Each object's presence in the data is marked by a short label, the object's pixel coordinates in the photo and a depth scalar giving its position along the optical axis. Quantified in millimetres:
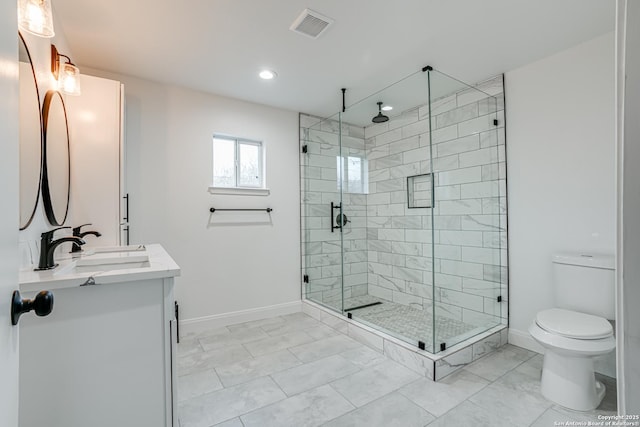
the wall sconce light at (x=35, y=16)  1147
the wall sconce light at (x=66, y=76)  1723
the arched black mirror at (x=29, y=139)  1203
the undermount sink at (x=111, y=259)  1607
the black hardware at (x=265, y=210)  2978
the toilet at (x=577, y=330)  1647
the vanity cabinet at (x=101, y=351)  1020
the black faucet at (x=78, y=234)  1836
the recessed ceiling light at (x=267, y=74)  2551
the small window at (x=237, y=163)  3093
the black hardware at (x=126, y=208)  2431
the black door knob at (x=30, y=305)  625
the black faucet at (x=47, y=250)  1245
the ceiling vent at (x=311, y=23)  1823
